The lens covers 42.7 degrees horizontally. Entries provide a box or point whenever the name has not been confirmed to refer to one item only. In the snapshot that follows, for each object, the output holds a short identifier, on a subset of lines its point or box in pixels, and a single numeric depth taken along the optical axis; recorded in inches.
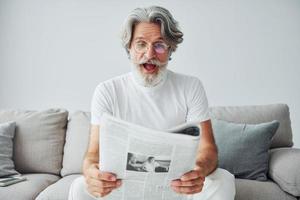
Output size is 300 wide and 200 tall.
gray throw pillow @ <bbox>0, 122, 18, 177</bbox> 77.8
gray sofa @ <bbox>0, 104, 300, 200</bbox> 80.7
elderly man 52.8
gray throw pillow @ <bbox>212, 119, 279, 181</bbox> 75.0
